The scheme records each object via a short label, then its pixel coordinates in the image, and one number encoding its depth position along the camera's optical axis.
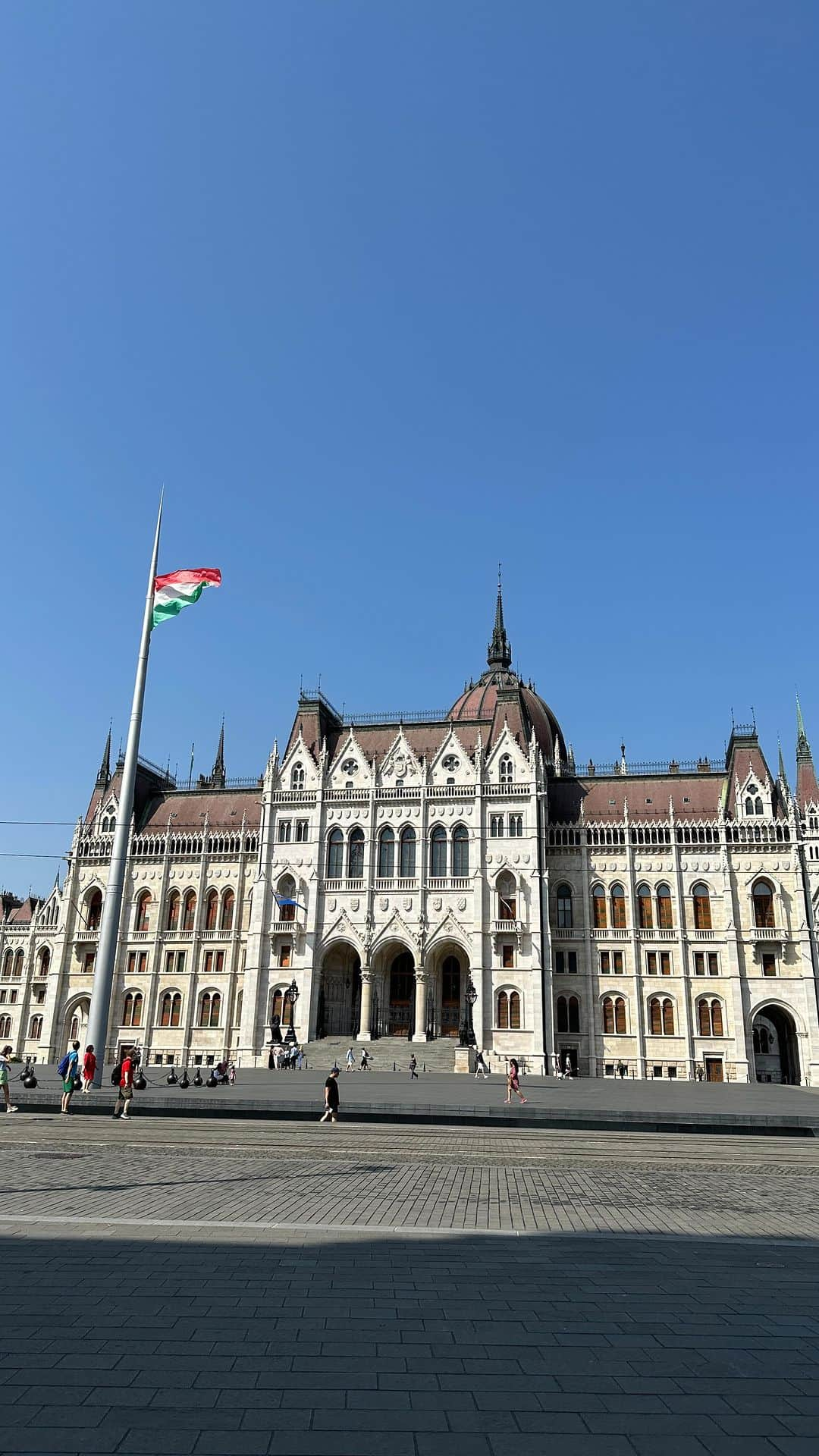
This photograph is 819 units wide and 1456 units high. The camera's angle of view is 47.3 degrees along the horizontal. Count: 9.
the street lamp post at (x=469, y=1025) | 54.81
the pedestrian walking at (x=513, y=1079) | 29.08
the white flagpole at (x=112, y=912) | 27.86
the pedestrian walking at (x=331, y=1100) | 22.38
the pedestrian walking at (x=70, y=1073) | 23.50
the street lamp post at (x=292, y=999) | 57.82
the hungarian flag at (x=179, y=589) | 32.28
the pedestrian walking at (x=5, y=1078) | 23.56
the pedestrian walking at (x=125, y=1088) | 22.67
